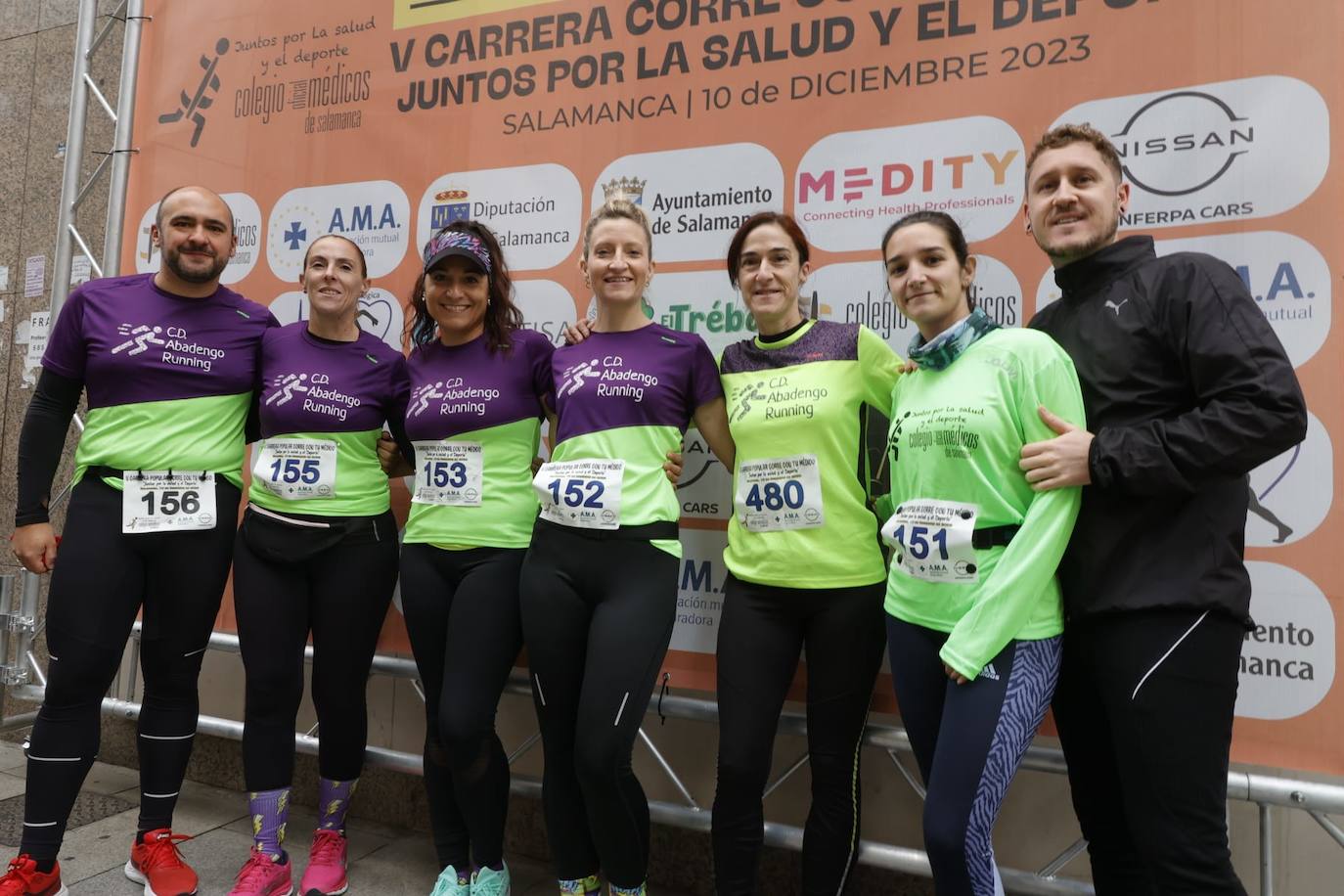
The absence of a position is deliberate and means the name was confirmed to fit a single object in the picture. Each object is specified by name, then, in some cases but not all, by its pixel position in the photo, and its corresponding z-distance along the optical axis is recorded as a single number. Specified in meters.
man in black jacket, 1.45
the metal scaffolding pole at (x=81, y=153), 3.27
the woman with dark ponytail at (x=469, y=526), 2.17
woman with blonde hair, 2.00
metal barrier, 1.91
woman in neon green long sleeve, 1.52
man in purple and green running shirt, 2.28
